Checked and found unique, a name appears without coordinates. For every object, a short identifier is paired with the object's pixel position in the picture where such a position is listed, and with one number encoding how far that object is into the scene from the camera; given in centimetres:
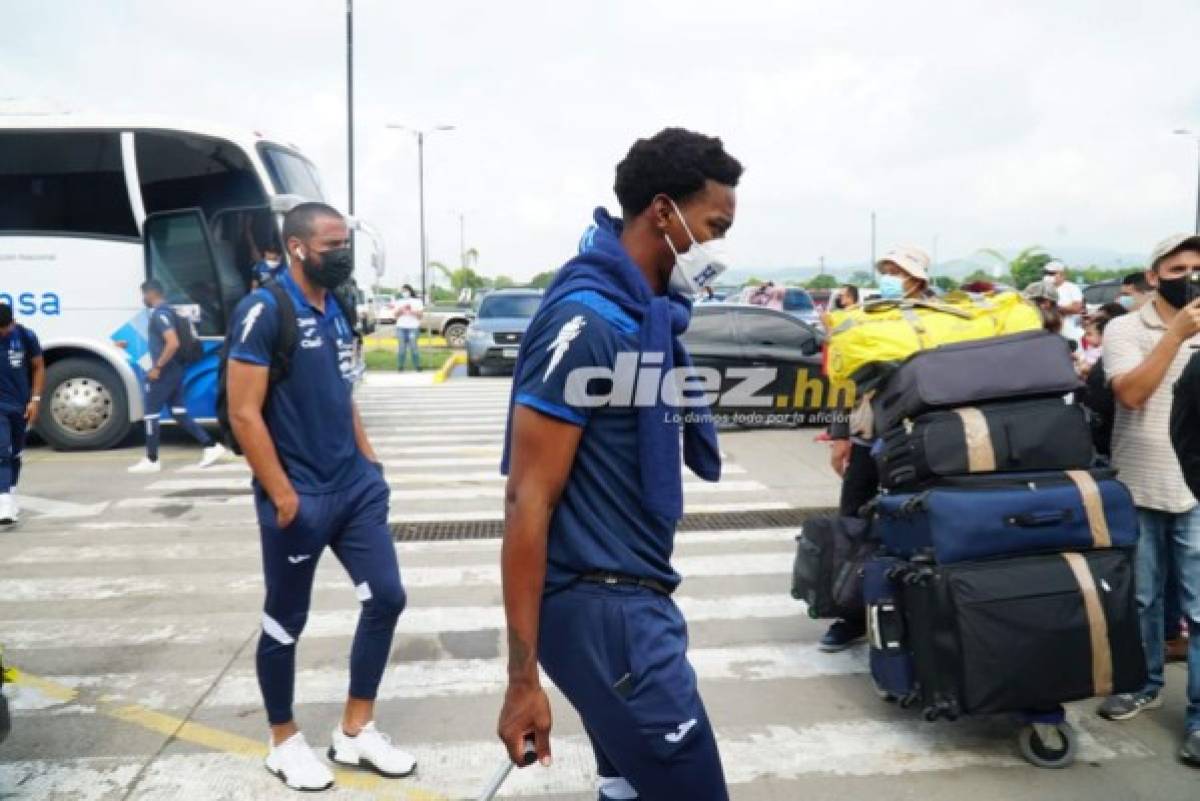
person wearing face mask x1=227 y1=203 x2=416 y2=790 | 352
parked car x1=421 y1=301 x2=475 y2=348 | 3075
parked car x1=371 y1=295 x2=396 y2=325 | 4914
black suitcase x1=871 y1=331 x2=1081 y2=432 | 379
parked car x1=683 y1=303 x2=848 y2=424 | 1293
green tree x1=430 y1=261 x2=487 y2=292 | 7444
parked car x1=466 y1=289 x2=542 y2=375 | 2028
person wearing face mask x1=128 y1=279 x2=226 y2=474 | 1034
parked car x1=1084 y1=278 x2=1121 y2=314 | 2483
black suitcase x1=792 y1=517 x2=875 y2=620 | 456
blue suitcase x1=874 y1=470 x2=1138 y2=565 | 364
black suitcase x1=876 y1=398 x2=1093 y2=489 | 372
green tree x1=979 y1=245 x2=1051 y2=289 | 4134
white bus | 1109
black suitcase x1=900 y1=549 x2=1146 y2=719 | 359
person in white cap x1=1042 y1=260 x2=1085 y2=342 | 1073
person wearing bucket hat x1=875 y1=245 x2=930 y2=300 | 488
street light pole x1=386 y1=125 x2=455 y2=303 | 4130
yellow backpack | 411
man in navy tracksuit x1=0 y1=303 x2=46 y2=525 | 752
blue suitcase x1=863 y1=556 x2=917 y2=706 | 389
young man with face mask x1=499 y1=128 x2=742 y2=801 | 208
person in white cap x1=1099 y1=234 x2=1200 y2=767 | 387
